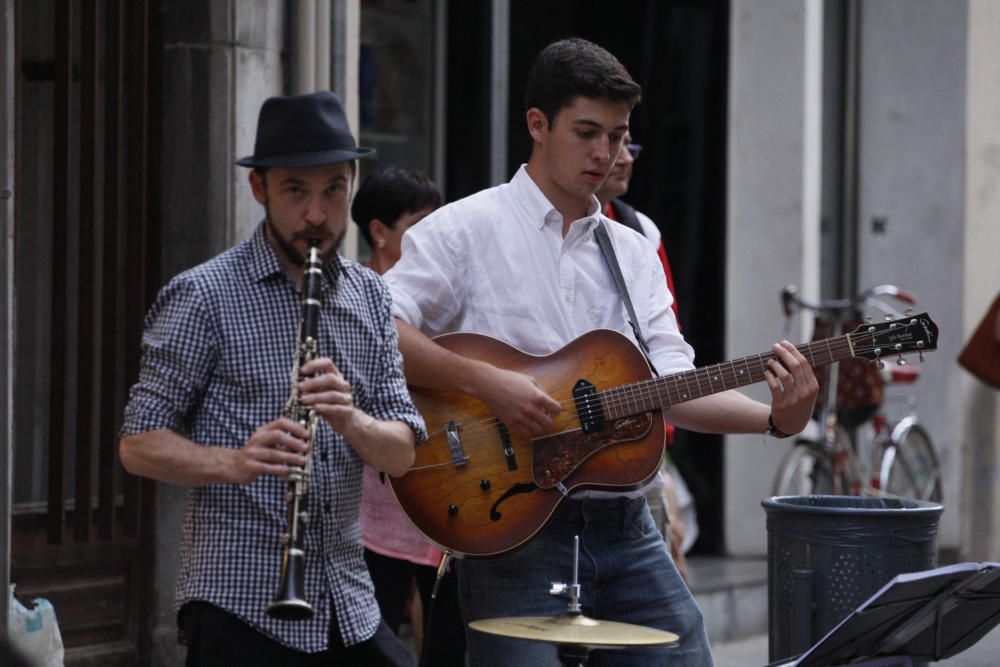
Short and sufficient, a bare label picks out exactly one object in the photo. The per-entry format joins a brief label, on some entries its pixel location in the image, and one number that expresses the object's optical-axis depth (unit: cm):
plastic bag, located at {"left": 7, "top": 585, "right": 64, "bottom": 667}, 952
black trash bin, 849
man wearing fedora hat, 651
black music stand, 690
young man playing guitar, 809
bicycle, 1825
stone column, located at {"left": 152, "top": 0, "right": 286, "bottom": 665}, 1196
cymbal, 669
